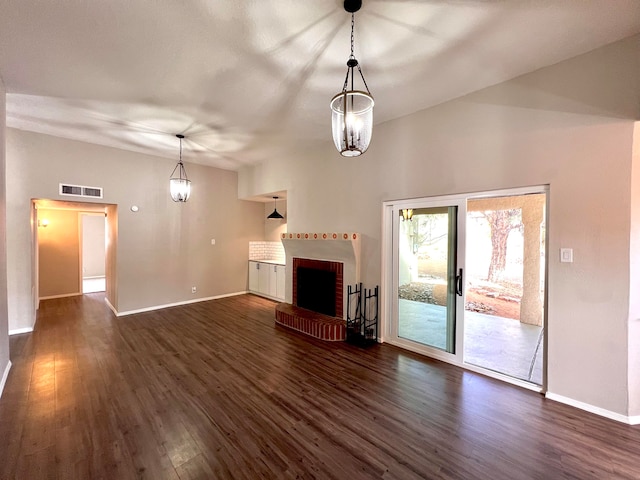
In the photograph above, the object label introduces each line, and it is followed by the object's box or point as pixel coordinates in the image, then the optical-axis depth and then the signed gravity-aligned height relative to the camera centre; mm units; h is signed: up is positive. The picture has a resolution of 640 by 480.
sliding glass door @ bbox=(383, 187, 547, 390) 3072 -729
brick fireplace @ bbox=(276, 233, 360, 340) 3980 -752
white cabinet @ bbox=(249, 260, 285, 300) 5934 -1024
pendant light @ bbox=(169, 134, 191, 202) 4250 +785
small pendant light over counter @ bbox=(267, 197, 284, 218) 6398 +564
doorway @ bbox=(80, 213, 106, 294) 8922 -440
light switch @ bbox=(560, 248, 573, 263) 2379 -146
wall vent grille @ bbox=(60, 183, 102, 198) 4418 +779
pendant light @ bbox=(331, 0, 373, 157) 1814 +855
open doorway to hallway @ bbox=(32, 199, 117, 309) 6192 -410
